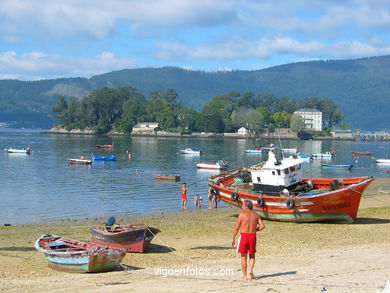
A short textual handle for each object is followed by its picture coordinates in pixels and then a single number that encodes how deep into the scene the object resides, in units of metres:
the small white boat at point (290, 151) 135.20
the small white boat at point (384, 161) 106.44
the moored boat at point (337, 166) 91.62
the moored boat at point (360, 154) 132.75
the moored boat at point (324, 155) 119.18
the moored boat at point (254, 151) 128.88
